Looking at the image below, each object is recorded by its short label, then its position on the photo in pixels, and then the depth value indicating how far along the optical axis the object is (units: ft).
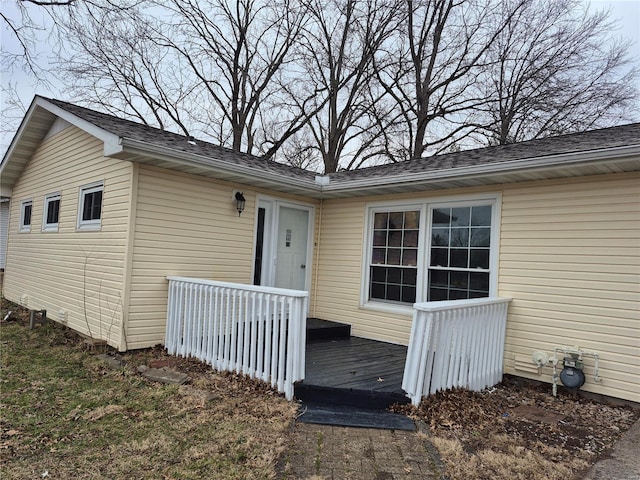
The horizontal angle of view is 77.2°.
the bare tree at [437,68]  49.21
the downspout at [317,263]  24.62
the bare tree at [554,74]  42.03
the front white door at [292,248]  23.12
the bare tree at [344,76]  52.01
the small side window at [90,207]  19.98
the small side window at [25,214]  29.45
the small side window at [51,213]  24.75
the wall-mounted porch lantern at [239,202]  20.74
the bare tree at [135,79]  45.37
